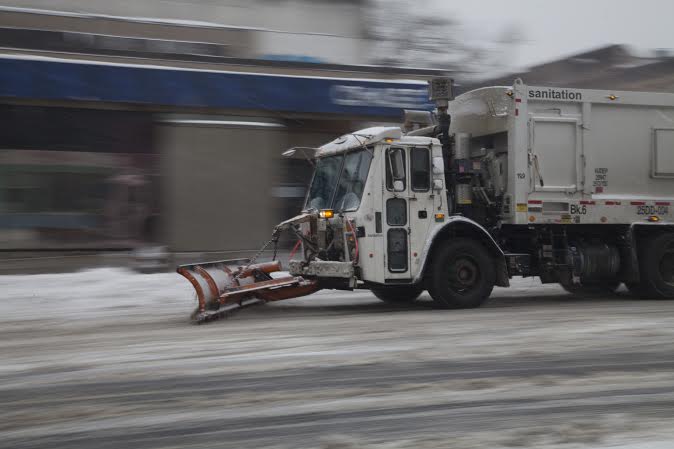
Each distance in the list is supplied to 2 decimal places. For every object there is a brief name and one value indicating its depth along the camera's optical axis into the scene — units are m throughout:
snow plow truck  9.42
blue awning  15.30
